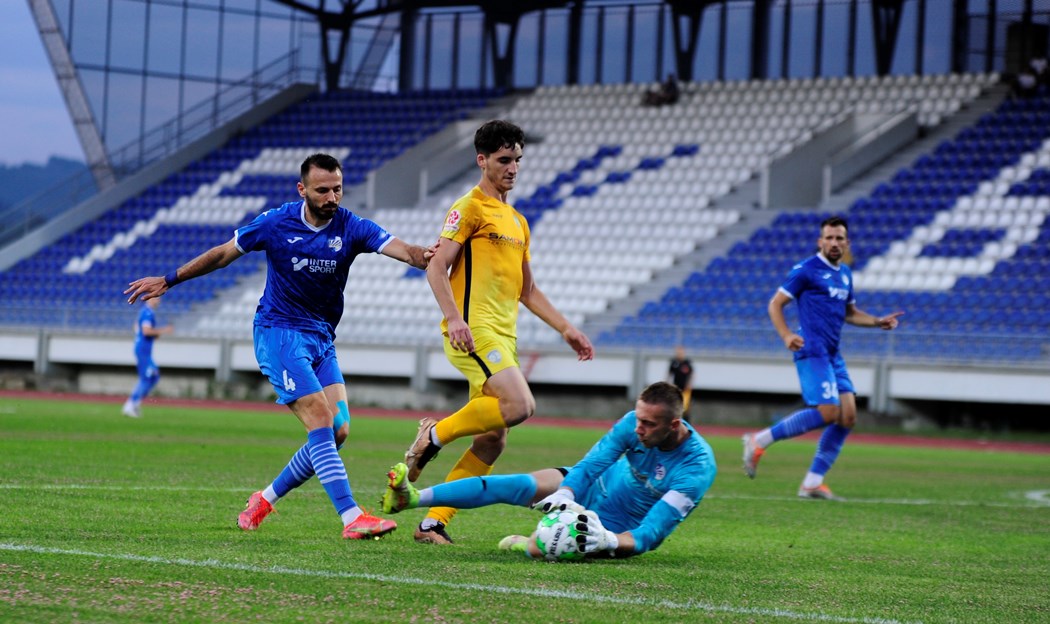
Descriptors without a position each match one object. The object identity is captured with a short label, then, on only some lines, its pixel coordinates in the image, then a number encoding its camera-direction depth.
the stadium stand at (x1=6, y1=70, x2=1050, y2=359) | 57.69
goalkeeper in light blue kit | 13.95
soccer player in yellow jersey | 15.64
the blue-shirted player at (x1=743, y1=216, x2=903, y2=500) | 25.31
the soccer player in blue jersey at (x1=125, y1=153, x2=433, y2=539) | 15.45
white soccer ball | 13.88
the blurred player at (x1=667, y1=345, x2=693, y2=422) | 51.44
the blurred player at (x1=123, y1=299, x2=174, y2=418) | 45.72
